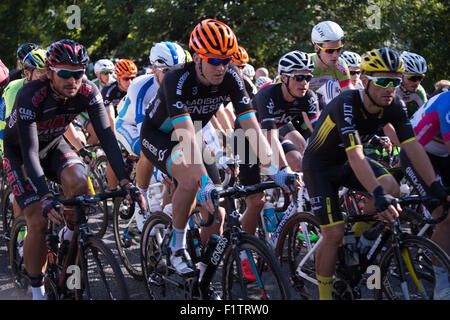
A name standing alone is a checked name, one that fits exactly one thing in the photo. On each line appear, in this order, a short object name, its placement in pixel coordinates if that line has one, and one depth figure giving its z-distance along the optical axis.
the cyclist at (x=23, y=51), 7.53
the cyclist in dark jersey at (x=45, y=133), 4.42
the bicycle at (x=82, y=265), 4.04
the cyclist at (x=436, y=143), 4.71
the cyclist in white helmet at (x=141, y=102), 6.28
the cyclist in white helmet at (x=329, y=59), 7.05
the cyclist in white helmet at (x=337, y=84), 7.38
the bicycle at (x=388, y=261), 3.90
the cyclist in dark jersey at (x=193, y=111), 4.34
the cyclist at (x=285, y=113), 5.65
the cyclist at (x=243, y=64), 8.25
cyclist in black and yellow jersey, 4.22
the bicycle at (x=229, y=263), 3.82
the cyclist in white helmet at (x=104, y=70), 11.66
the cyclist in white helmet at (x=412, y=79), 6.62
